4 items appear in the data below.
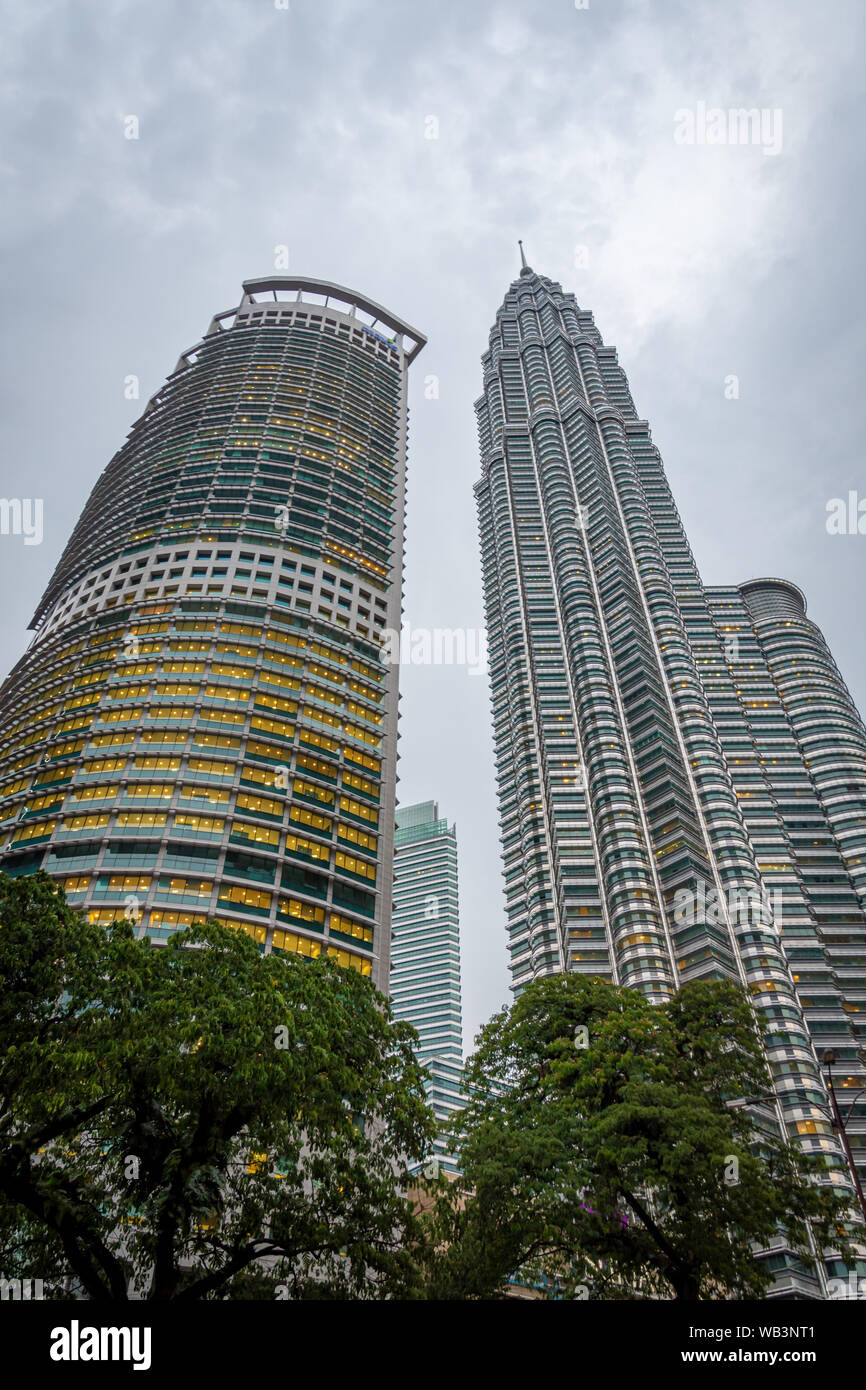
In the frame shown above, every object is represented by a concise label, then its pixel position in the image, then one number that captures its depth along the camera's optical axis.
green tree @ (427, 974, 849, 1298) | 23.72
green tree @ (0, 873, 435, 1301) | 17.56
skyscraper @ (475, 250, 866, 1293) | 97.44
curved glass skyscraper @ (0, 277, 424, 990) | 58.19
